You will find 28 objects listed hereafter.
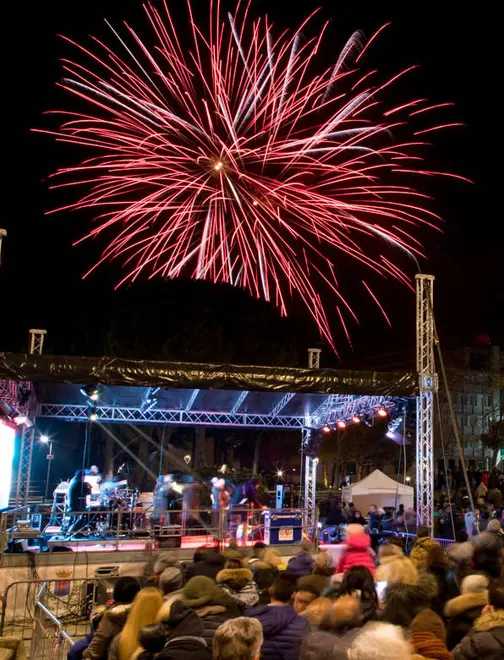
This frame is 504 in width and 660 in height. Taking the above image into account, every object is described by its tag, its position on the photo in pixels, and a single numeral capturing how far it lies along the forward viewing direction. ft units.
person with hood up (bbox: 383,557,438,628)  15.01
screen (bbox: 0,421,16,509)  51.88
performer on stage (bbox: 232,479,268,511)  54.85
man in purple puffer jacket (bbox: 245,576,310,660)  13.38
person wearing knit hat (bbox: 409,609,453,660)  12.21
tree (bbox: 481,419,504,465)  149.18
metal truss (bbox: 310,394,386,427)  52.30
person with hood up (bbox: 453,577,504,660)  12.67
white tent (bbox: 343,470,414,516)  88.28
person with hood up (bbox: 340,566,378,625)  16.70
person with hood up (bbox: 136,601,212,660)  11.69
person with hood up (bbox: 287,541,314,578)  20.65
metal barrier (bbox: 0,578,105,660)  35.33
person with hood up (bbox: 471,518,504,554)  20.44
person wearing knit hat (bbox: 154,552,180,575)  19.54
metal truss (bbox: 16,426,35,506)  56.95
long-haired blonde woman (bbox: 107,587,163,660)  13.85
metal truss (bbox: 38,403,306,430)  60.89
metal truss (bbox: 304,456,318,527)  62.64
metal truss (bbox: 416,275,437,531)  44.42
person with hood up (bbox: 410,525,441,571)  24.97
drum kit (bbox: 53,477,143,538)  51.53
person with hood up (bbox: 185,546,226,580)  18.95
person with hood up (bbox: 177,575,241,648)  14.20
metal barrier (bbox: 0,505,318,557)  44.39
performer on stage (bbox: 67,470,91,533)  47.78
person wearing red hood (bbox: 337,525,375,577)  23.25
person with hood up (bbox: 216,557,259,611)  17.48
